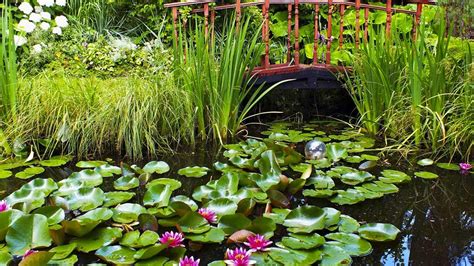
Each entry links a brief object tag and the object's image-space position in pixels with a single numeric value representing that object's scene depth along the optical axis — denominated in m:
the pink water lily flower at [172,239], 1.73
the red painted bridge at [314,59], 4.01
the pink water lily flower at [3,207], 1.91
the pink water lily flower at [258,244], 1.74
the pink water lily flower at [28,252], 1.60
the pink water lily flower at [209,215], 1.95
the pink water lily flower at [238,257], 1.60
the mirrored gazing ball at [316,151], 2.89
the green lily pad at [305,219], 1.88
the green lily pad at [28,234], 1.66
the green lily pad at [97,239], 1.74
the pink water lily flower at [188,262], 1.57
